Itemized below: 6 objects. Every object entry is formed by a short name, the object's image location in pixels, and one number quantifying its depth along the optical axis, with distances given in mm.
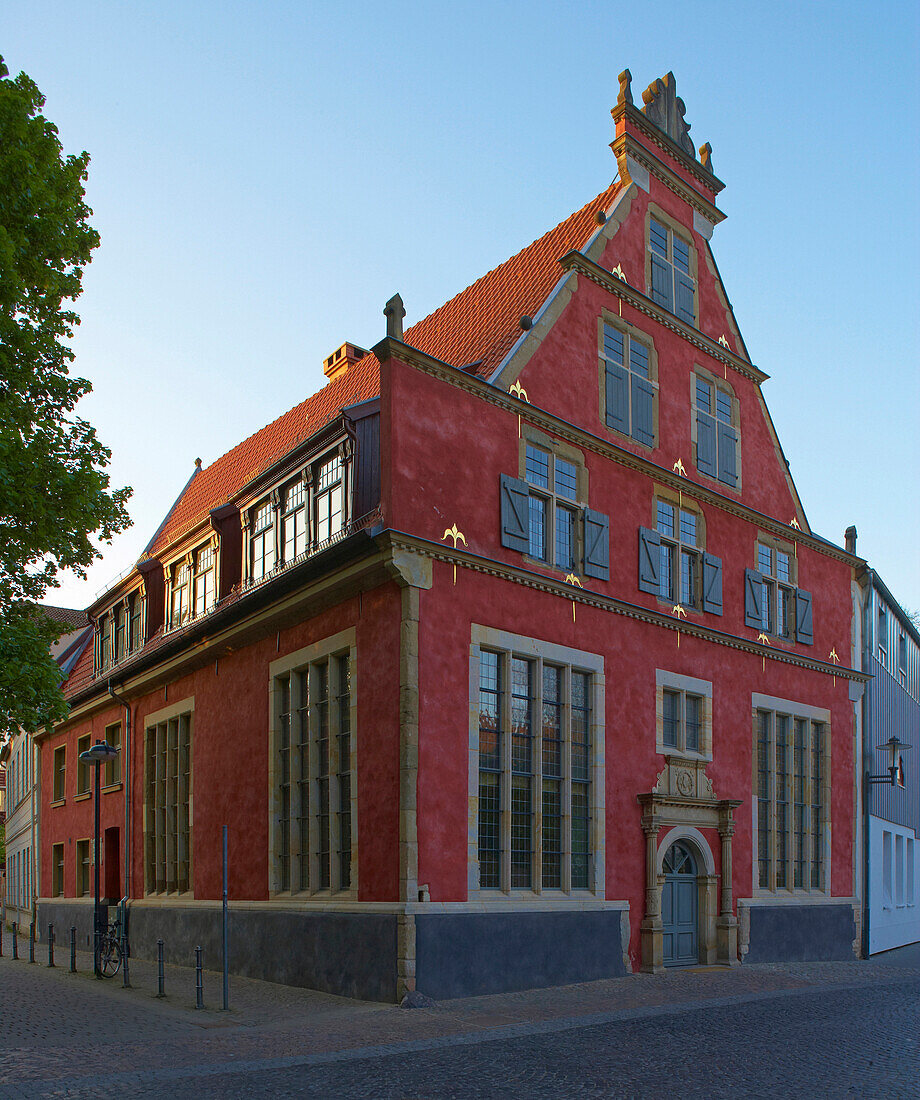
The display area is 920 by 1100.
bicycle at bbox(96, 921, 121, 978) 19734
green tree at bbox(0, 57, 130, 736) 13508
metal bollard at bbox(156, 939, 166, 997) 16062
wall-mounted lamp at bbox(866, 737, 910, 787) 24391
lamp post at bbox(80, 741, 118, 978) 19406
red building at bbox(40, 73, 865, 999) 16500
